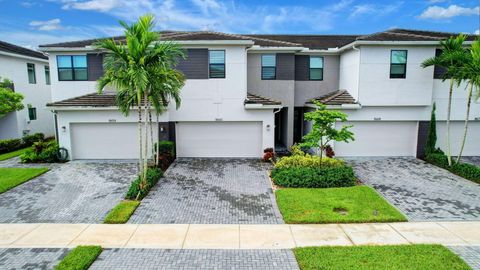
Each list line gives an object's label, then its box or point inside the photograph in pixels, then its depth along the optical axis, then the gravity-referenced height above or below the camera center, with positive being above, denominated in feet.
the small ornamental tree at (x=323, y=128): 41.78 -4.30
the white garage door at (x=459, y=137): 58.29 -7.63
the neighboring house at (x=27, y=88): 70.85 +2.16
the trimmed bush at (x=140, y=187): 36.58 -11.13
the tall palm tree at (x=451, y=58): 46.74 +5.80
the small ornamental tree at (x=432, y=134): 55.57 -6.74
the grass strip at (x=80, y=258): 22.15 -12.01
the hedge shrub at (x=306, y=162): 45.52 -9.72
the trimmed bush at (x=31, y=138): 71.00 -9.78
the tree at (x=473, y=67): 43.80 +4.25
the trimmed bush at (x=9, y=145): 63.72 -10.22
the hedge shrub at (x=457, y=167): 44.12 -10.82
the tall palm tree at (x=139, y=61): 35.88 +4.25
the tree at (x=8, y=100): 59.62 -0.69
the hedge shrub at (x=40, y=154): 53.11 -9.88
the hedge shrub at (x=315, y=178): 40.75 -10.76
